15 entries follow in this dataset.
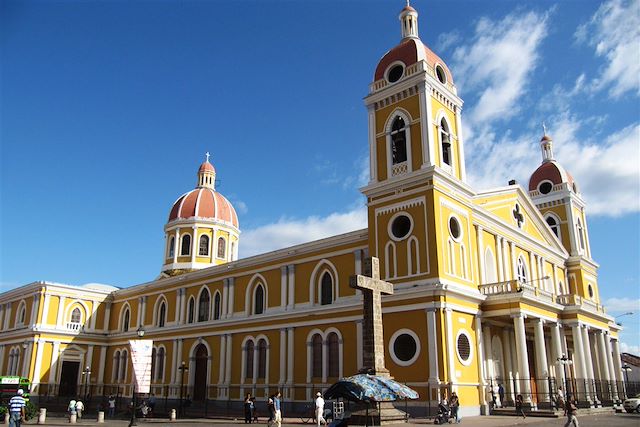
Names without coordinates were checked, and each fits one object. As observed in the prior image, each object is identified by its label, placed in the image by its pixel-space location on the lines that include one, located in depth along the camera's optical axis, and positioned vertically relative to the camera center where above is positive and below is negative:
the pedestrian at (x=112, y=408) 32.48 -1.29
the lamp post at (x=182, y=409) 30.32 -1.29
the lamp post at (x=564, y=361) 26.11 +0.98
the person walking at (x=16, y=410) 15.88 -0.70
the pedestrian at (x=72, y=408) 25.73 -1.05
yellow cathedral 25.03 +4.46
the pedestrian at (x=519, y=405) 23.00 -0.86
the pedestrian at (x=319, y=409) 20.91 -0.90
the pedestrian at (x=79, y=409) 28.73 -1.17
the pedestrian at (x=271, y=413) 20.55 -1.03
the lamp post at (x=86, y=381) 38.88 +0.26
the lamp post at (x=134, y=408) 20.09 -0.85
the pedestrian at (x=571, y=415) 16.58 -0.91
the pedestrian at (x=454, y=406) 20.98 -0.82
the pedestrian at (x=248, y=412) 24.18 -1.14
